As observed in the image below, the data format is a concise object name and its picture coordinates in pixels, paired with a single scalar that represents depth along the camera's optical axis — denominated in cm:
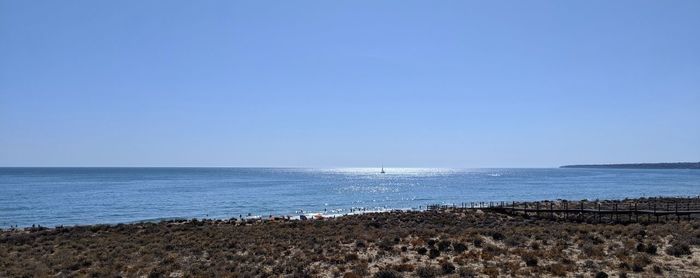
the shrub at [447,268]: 1897
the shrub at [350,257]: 2203
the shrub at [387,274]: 1829
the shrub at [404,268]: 1960
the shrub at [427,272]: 1842
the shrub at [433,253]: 2229
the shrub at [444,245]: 2398
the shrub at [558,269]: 1807
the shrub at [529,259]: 1979
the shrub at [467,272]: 1821
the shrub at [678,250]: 2095
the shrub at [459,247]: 2333
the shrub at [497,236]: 2752
